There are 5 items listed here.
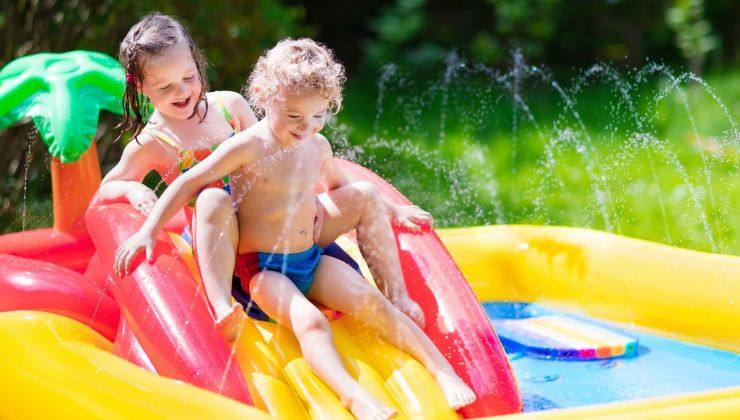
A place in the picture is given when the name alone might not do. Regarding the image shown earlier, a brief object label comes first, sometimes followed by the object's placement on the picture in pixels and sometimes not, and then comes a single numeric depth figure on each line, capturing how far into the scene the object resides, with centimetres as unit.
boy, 461
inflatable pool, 450
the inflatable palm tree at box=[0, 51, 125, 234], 640
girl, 525
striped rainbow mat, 620
